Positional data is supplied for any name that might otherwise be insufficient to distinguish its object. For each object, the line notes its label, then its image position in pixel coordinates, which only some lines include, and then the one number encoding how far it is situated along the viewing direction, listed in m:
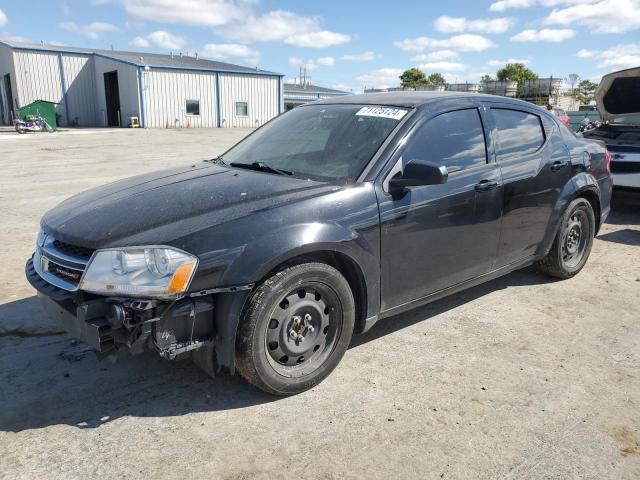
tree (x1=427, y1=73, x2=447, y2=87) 107.85
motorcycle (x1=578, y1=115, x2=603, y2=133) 13.93
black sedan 2.61
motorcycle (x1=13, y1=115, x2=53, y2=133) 29.03
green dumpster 30.59
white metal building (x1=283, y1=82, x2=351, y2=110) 50.25
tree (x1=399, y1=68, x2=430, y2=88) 91.94
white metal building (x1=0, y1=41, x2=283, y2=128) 34.91
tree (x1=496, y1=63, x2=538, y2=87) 83.38
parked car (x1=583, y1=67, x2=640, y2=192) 7.82
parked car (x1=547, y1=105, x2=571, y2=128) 16.59
